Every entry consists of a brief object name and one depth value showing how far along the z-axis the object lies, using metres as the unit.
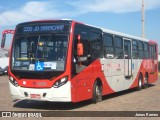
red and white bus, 8.70
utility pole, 27.60
